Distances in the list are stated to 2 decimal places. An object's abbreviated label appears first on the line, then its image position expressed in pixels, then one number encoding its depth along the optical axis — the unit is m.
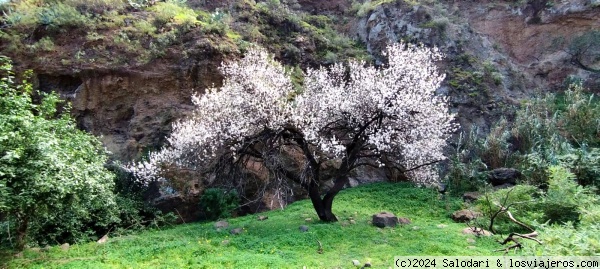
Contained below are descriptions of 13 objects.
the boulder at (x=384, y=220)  10.64
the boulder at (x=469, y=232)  9.84
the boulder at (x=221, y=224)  11.05
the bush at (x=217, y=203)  12.77
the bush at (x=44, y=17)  15.13
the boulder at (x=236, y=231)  10.30
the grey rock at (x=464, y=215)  11.41
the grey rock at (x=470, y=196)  13.16
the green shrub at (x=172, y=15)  16.25
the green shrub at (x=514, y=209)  9.73
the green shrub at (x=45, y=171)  7.30
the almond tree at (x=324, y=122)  10.42
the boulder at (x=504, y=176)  13.95
